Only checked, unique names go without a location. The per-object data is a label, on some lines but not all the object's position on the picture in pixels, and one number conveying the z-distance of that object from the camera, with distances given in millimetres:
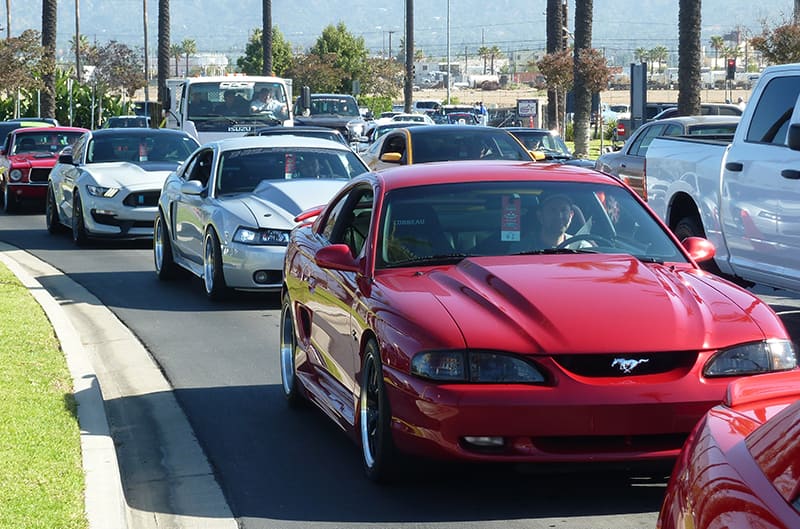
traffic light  48800
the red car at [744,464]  3141
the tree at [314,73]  86000
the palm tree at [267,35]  59406
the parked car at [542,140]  27934
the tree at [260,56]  101938
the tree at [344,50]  95875
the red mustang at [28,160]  27297
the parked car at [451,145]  19047
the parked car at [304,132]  26048
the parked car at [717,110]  33250
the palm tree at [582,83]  41844
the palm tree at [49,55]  54125
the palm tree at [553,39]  48000
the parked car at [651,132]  19312
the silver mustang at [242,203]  14141
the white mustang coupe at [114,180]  20000
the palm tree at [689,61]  33281
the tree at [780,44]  35094
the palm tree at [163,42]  54188
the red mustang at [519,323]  6258
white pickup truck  11141
